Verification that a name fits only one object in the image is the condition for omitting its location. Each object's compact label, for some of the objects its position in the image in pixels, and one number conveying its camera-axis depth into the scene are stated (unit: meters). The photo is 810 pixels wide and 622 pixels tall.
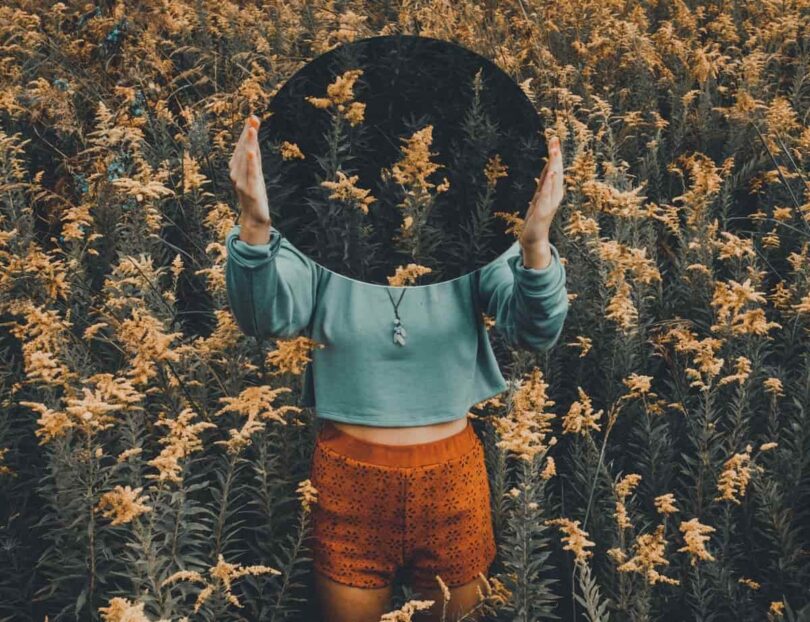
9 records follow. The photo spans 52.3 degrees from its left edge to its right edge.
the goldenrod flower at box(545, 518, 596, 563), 2.07
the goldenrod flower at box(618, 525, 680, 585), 2.20
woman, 2.19
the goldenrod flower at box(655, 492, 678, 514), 2.37
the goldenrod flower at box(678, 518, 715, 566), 2.23
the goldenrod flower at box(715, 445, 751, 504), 2.52
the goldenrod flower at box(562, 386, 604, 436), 2.58
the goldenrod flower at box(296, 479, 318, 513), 2.33
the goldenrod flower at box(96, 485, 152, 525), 1.91
